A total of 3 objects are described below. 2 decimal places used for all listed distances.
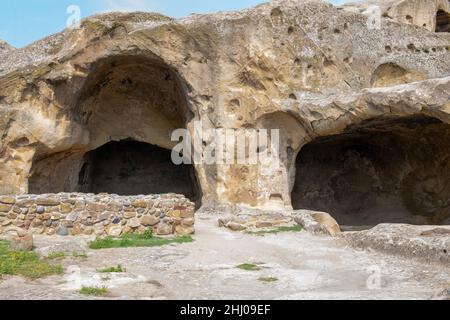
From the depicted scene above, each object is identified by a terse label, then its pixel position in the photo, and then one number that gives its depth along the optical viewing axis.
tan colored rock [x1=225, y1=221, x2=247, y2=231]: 10.84
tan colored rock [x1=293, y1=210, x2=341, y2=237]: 10.42
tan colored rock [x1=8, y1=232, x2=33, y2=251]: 6.96
